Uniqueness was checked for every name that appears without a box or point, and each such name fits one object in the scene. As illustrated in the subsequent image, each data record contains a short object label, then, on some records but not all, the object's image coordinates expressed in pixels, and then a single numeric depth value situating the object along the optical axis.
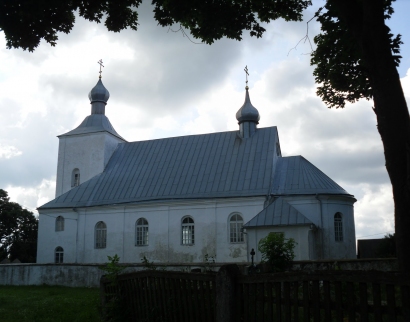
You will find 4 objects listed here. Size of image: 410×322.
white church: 25.48
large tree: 8.69
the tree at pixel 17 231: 44.34
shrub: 15.69
